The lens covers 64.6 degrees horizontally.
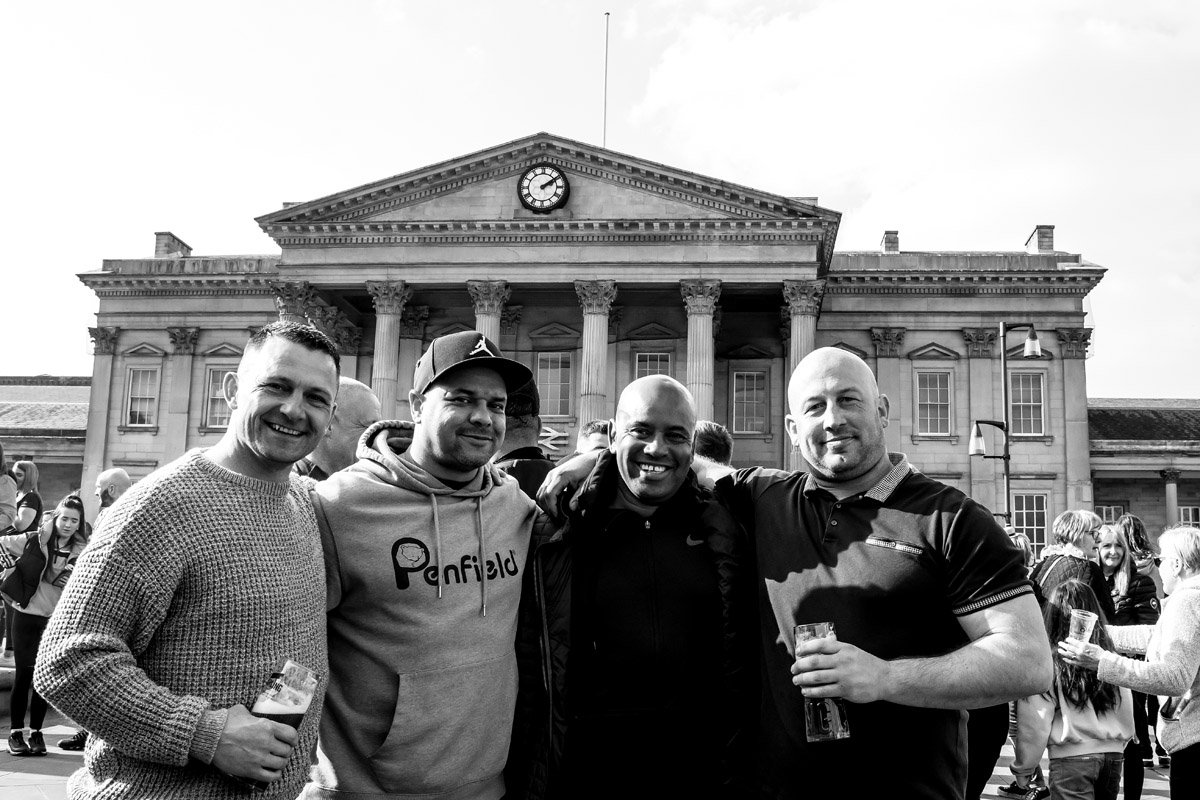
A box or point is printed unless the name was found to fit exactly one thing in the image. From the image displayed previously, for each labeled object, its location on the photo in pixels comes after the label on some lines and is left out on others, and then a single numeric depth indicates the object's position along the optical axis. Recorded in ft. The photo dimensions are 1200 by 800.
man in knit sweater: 8.68
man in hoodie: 10.93
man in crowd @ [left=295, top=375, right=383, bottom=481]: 17.46
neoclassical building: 106.22
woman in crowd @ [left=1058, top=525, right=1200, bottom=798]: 18.38
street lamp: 73.87
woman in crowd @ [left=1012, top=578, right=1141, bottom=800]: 20.61
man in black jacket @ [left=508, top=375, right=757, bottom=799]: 11.80
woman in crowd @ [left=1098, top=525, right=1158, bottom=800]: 31.32
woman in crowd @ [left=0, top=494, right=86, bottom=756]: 30.60
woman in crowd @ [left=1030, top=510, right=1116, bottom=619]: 25.52
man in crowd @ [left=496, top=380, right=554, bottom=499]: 17.98
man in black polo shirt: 9.78
